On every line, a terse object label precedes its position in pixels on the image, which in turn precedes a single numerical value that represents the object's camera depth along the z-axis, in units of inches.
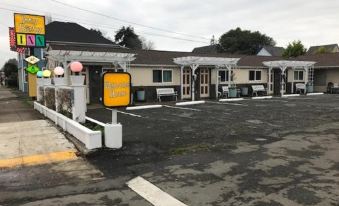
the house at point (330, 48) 2741.1
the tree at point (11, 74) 2427.4
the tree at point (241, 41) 2723.9
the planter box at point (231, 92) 1009.5
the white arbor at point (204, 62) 924.0
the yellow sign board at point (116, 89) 325.1
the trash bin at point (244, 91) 1099.3
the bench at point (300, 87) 1232.3
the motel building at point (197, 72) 819.4
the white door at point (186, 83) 989.8
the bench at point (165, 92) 916.5
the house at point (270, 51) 2561.5
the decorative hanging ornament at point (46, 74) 666.8
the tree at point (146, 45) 3343.0
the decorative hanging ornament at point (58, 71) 523.9
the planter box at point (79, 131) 309.3
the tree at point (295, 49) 2031.3
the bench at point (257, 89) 1115.3
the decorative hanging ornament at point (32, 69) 854.8
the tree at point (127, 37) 2571.4
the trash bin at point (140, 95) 877.2
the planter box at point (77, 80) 374.3
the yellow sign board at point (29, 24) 885.8
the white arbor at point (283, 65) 1131.9
